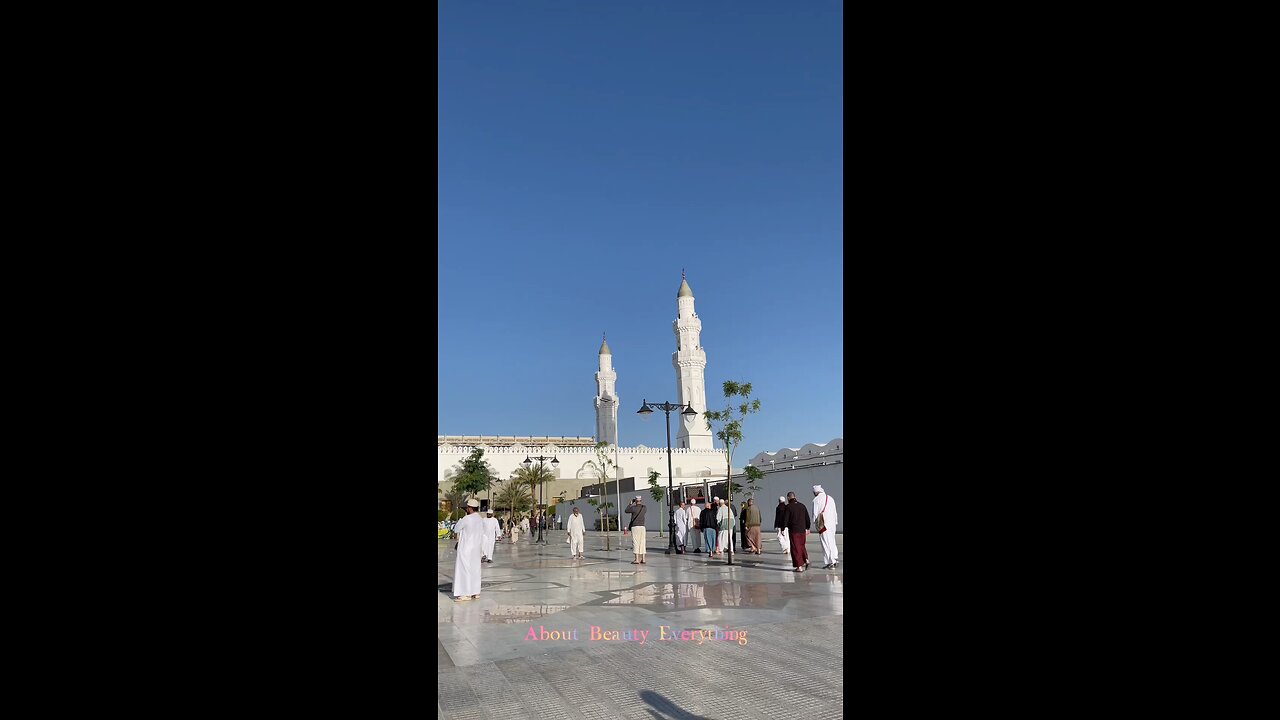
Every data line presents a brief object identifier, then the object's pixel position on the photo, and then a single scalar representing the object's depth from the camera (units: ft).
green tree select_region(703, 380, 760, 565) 58.70
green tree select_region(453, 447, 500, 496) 173.06
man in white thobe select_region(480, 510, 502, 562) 47.74
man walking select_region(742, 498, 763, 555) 53.72
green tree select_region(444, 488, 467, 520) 201.36
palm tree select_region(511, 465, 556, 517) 162.58
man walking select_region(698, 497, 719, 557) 57.84
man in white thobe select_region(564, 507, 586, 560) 60.75
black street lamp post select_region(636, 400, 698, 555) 63.52
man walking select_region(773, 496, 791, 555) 43.88
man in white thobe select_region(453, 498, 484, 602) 32.91
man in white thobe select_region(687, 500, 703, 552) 62.75
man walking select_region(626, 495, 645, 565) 51.83
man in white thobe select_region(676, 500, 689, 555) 62.23
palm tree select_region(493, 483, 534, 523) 168.96
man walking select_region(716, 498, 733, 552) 51.01
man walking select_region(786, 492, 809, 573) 41.29
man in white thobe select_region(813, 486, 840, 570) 41.63
